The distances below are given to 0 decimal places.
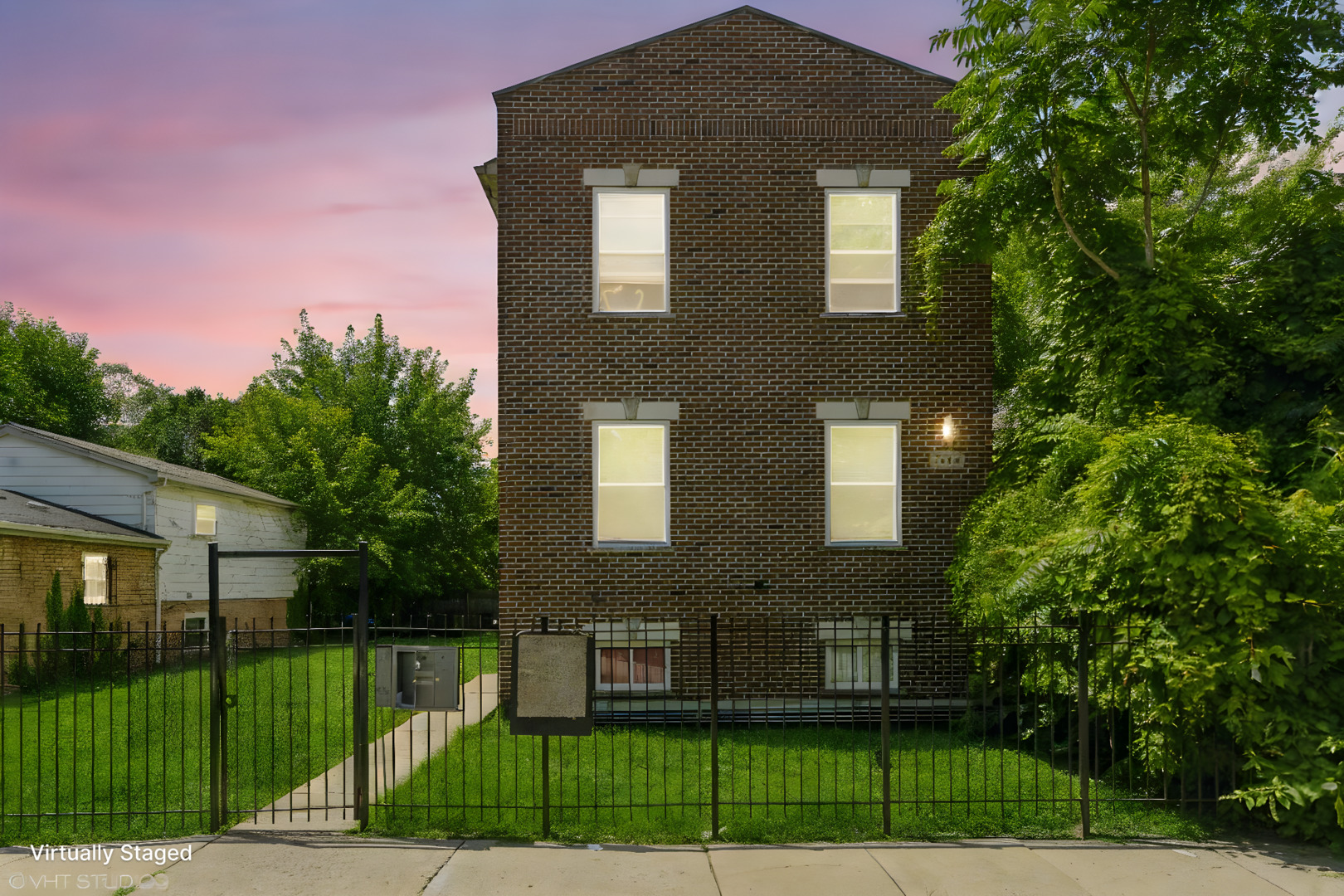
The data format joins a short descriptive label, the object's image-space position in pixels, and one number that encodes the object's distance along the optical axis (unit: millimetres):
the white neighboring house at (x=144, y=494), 20078
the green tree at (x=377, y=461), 28406
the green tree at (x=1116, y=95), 9922
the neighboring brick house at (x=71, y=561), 15945
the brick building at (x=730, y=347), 12773
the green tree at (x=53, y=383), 42781
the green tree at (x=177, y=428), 49312
